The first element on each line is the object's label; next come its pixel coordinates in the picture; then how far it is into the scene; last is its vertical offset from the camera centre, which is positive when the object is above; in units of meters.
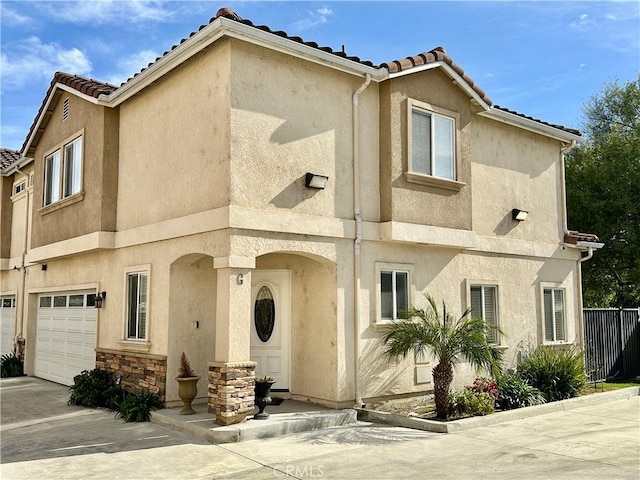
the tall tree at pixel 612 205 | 22.88 +3.87
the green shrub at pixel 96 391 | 12.67 -1.74
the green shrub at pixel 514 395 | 12.12 -1.75
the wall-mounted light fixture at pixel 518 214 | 15.13 +2.30
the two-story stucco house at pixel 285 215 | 10.56 +1.86
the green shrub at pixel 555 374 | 13.24 -1.46
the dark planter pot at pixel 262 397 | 10.27 -1.50
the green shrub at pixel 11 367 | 18.38 -1.80
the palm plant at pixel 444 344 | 10.95 -0.67
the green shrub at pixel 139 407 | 11.14 -1.83
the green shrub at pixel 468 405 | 11.16 -1.80
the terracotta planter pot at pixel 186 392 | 10.79 -1.49
